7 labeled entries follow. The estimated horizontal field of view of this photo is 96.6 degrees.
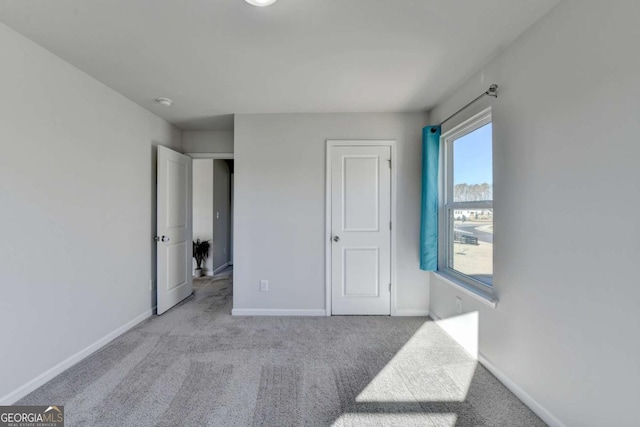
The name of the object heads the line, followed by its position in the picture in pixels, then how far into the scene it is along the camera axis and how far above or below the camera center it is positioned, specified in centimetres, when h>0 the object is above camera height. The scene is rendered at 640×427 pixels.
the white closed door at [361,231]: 327 -25
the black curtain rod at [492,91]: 204 +85
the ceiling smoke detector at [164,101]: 285 +109
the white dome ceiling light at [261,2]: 145 +106
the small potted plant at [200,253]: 522 -81
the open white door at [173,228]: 327 -24
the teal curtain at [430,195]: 291 +15
